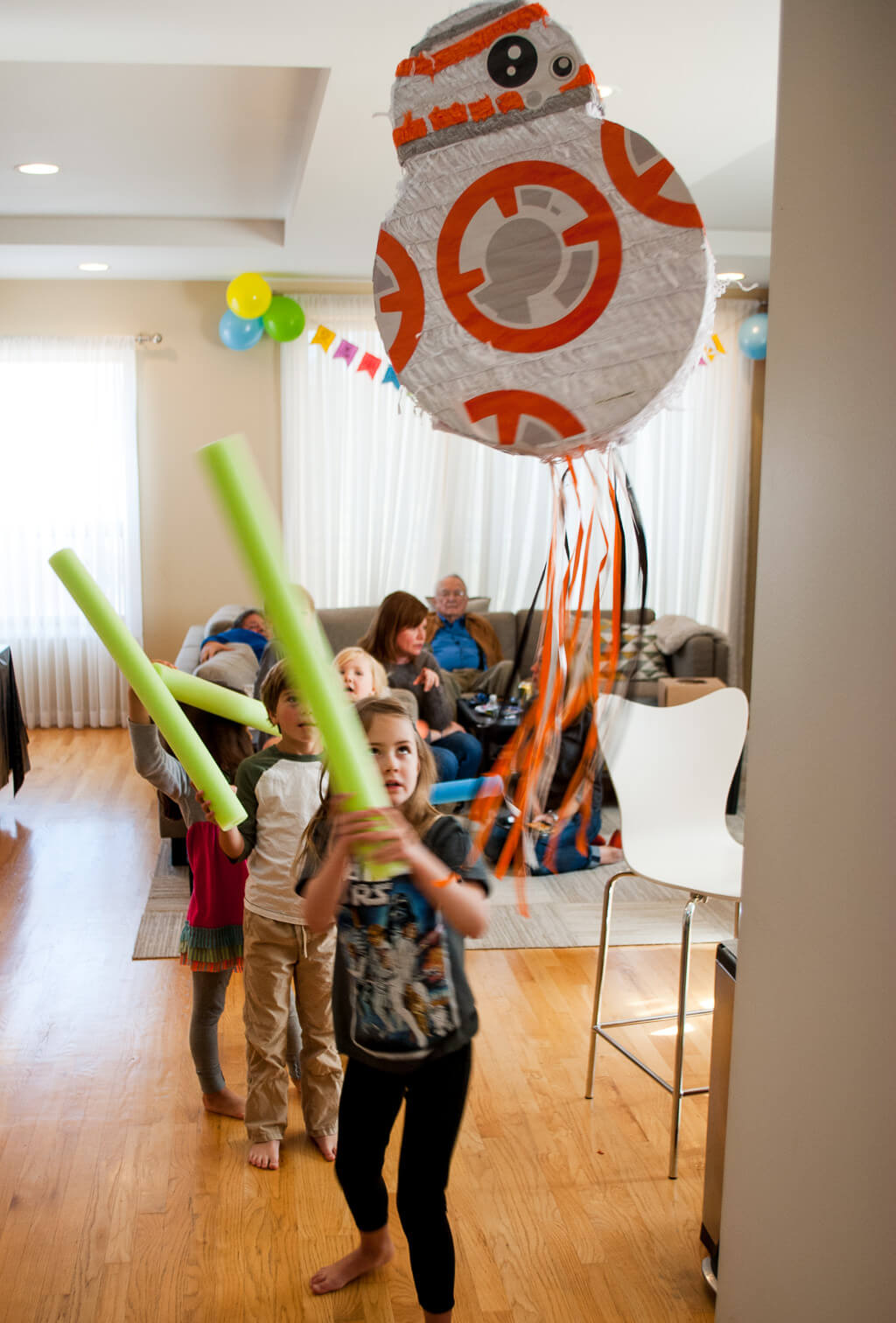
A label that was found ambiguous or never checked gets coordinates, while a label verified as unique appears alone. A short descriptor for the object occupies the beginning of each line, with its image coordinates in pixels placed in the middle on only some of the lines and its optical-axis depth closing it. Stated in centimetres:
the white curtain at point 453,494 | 641
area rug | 333
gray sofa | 507
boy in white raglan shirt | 202
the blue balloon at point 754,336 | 624
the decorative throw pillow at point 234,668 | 342
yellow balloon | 577
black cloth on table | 468
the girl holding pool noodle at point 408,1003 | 135
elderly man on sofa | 538
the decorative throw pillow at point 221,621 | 525
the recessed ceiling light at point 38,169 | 450
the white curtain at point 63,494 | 621
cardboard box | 487
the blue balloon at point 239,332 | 612
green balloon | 613
